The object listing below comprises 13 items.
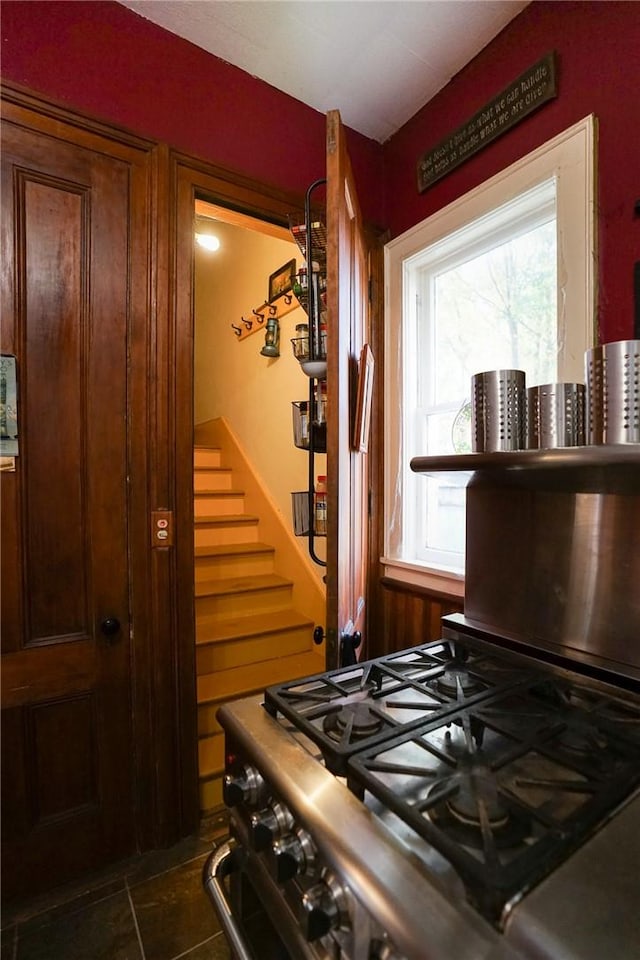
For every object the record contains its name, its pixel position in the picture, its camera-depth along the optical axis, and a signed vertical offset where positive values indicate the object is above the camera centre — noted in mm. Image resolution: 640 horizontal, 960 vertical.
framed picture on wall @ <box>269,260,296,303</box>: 2704 +1281
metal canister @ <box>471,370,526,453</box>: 997 +157
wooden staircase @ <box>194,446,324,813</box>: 1925 -782
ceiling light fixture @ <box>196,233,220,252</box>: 3272 +1787
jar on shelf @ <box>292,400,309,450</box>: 1748 +227
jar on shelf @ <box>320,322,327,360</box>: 1520 +494
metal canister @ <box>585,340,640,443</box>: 797 +163
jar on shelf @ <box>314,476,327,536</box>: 1736 -129
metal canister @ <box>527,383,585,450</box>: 931 +137
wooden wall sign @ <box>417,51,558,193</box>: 1314 +1197
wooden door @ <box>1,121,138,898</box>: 1321 -123
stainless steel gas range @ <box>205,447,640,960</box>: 456 -430
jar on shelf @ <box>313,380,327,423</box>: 1585 +290
